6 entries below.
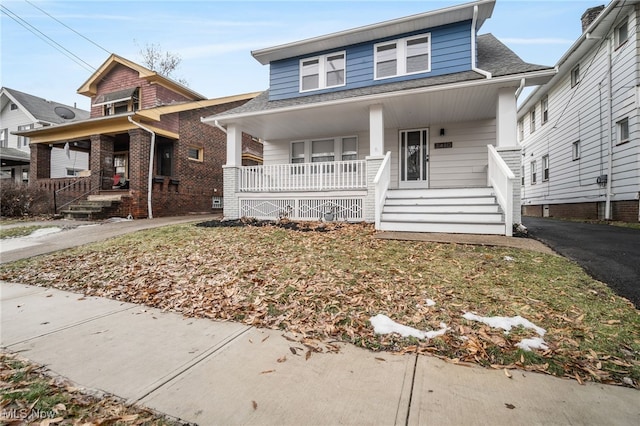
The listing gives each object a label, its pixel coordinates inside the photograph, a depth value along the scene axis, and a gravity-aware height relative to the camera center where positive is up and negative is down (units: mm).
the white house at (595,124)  8727 +3286
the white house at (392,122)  7301 +3026
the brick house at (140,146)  12188 +3162
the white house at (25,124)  21125 +6417
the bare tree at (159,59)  22641 +11952
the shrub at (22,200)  11906 +408
